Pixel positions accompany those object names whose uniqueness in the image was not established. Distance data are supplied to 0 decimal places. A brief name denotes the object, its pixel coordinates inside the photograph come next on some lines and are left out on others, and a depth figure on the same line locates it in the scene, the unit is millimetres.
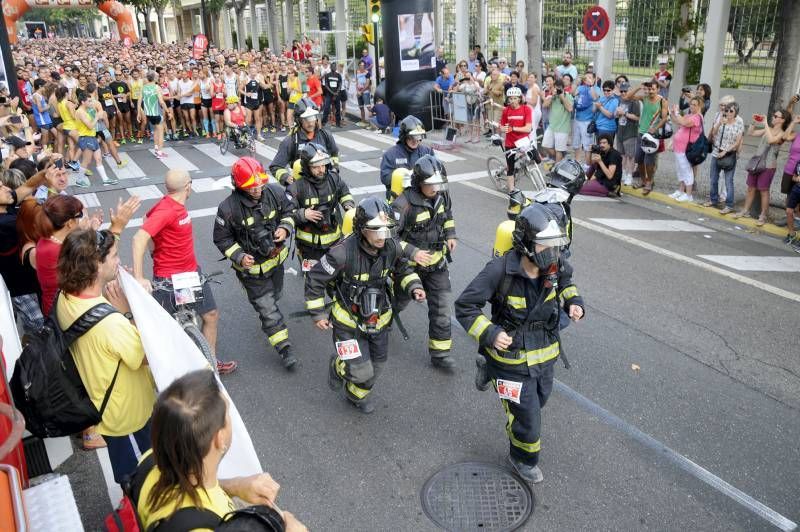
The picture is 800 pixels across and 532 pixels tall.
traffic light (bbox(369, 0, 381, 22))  18500
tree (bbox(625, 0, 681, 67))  18136
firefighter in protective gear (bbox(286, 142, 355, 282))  6805
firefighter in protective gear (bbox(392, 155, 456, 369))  6082
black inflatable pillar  18109
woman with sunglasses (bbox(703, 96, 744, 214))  10172
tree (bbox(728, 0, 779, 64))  15602
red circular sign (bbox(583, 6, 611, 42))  12414
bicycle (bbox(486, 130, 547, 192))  11180
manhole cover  4203
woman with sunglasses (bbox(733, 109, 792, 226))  9422
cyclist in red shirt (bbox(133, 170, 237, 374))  5387
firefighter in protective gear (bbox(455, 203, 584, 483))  4250
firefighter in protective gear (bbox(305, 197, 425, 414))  5105
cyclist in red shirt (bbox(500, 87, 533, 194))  12188
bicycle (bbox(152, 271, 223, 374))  5508
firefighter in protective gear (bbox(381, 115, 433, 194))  7512
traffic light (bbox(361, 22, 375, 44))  20852
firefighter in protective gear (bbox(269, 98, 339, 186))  8148
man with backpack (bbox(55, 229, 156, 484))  3408
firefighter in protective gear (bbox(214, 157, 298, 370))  5934
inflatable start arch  40406
